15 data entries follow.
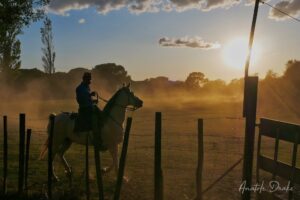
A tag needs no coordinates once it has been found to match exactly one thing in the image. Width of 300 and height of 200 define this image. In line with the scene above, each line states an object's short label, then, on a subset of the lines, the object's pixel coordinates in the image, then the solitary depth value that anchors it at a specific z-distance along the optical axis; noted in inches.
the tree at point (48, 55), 3363.7
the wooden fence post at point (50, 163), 442.6
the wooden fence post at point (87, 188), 424.7
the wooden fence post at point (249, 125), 294.0
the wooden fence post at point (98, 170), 392.8
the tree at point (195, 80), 5075.8
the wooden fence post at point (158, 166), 349.1
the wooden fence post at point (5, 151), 490.0
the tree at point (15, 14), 910.9
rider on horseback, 542.6
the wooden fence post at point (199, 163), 363.9
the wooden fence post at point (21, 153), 461.4
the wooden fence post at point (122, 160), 364.5
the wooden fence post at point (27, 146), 469.5
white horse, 588.7
